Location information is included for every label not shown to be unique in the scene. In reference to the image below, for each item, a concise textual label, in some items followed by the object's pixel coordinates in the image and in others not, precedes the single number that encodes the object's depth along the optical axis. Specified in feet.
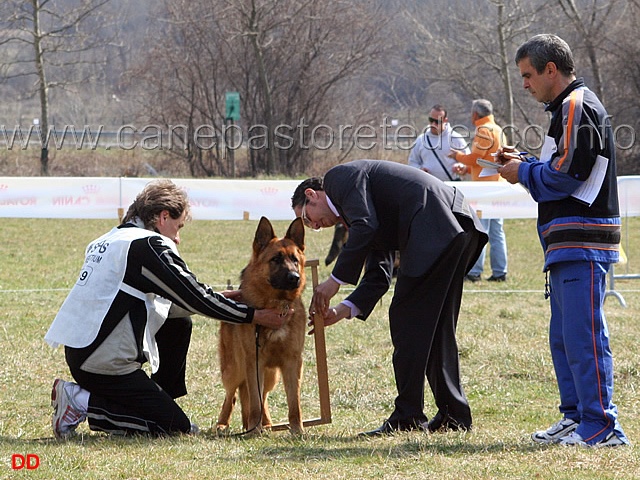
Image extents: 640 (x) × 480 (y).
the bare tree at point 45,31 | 161.48
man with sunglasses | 73.10
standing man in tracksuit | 26.89
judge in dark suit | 29.60
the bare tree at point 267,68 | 176.14
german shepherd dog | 31.86
